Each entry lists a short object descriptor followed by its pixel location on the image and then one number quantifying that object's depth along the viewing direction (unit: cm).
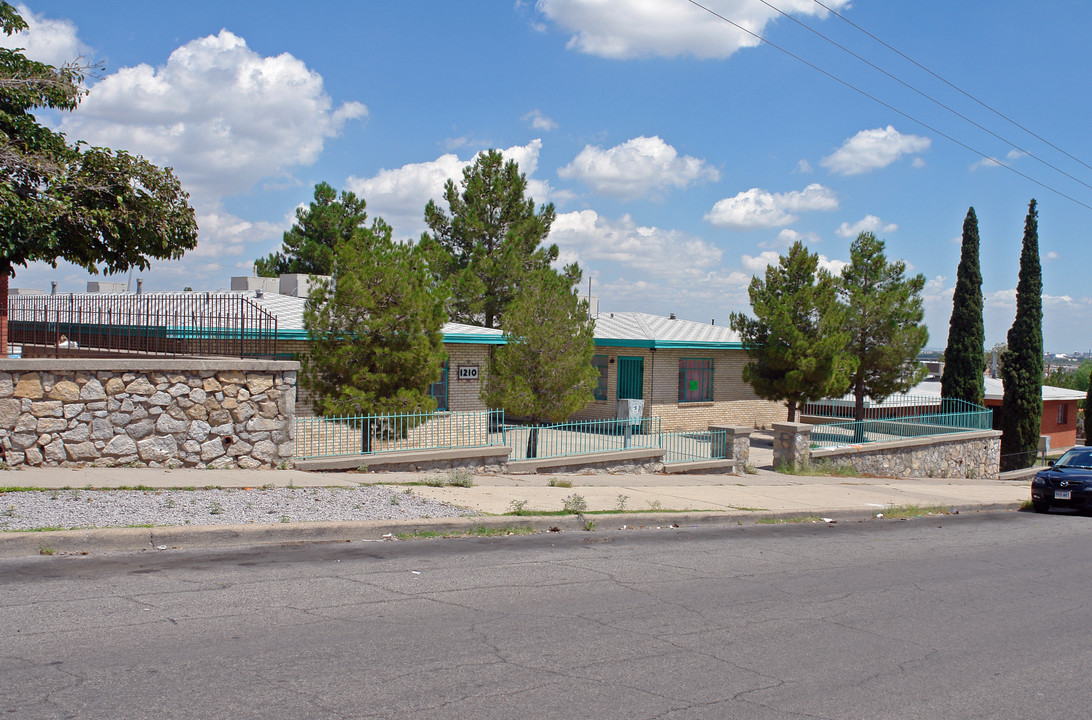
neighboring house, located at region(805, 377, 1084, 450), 3506
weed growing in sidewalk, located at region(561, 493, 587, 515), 1110
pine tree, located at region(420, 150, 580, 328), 3189
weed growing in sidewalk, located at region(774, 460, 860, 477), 2078
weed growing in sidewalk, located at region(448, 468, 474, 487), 1293
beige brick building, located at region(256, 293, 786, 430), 2844
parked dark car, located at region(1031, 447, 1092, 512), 1620
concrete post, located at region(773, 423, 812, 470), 2088
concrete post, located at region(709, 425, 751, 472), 1939
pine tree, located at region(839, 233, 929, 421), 3000
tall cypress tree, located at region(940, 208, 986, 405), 3238
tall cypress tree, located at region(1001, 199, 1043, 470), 3388
